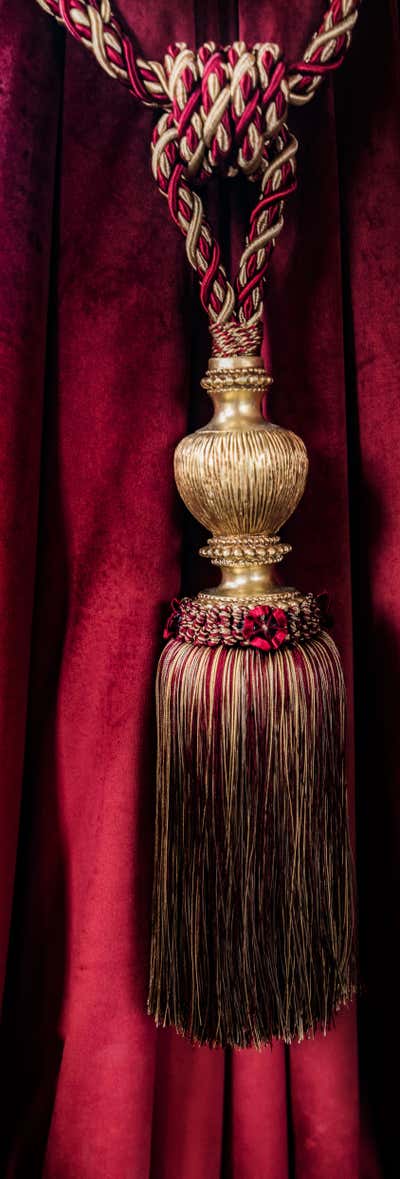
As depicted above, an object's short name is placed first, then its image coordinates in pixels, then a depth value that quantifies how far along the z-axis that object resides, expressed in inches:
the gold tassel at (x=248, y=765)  21.8
